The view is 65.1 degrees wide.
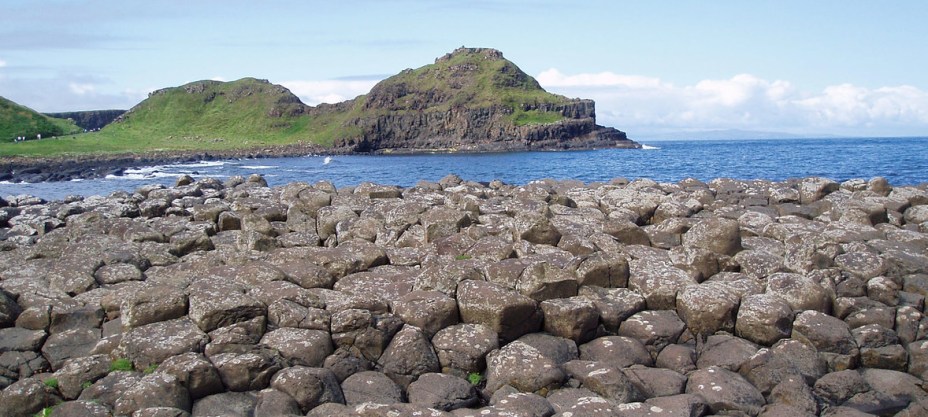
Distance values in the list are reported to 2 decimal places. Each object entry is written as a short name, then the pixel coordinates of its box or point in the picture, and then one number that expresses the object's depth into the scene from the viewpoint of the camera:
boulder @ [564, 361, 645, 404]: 10.63
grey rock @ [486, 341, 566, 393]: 10.96
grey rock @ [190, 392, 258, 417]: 10.18
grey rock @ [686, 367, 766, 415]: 10.52
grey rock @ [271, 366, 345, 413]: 10.41
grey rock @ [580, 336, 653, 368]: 12.09
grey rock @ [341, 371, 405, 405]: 10.79
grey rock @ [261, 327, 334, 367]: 11.43
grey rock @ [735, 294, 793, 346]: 12.73
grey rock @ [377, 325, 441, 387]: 11.57
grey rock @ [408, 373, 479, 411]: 10.65
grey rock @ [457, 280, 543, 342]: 12.45
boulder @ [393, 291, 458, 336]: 12.38
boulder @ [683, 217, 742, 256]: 16.31
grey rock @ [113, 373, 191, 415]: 9.88
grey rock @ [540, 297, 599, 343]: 12.59
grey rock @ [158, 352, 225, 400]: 10.43
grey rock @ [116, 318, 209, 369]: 11.24
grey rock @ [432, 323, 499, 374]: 11.77
